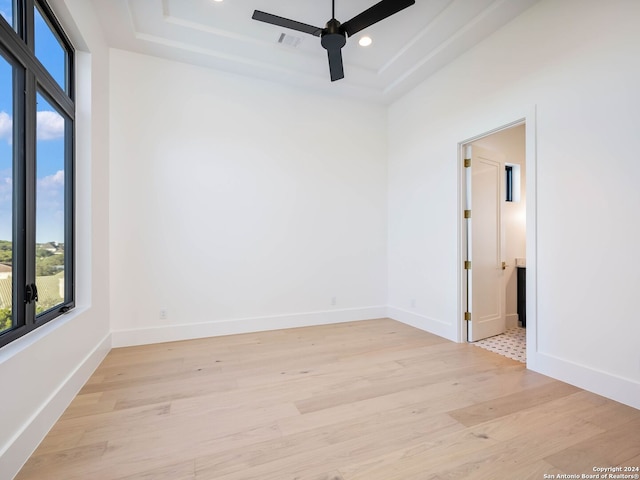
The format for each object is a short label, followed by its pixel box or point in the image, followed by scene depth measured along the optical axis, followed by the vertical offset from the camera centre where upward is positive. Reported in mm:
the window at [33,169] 1703 +474
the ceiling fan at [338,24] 2301 +1766
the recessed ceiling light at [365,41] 3279 +2176
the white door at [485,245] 3562 -54
